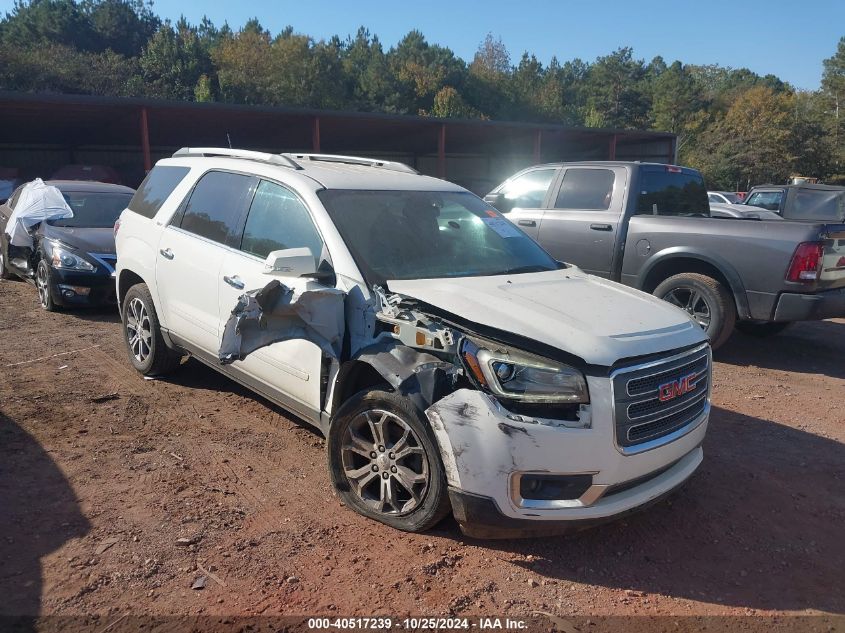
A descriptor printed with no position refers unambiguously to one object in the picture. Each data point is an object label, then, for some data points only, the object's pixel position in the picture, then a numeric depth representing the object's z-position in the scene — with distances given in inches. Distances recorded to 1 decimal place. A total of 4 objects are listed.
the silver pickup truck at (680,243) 242.2
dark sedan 317.4
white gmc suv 117.7
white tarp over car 353.4
